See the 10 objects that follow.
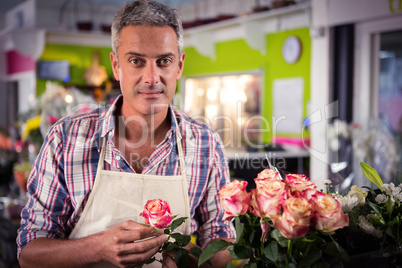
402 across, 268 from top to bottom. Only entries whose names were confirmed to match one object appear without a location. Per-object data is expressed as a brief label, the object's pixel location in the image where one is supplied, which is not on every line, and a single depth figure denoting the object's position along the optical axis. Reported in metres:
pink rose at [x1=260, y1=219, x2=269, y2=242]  0.94
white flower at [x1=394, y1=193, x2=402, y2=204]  1.08
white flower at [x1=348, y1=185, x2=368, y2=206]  1.10
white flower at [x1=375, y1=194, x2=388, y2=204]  1.10
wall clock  5.53
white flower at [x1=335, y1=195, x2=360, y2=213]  1.06
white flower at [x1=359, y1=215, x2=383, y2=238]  1.03
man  1.34
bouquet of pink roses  0.86
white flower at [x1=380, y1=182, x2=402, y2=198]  1.09
